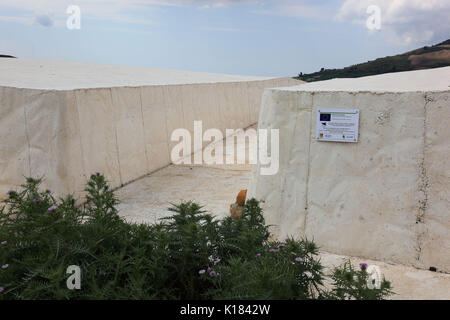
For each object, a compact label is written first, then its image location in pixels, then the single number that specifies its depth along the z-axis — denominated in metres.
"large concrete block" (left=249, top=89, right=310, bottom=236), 5.16
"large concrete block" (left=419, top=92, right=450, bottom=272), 4.50
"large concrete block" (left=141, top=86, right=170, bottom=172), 8.87
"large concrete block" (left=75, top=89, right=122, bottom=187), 7.27
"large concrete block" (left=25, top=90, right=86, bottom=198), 6.90
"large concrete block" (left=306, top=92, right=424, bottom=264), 4.64
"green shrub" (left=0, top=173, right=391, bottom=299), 2.37
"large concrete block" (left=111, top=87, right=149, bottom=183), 8.05
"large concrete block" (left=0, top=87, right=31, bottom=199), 7.20
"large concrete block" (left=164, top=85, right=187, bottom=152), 9.61
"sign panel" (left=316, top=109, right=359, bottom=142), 4.84
